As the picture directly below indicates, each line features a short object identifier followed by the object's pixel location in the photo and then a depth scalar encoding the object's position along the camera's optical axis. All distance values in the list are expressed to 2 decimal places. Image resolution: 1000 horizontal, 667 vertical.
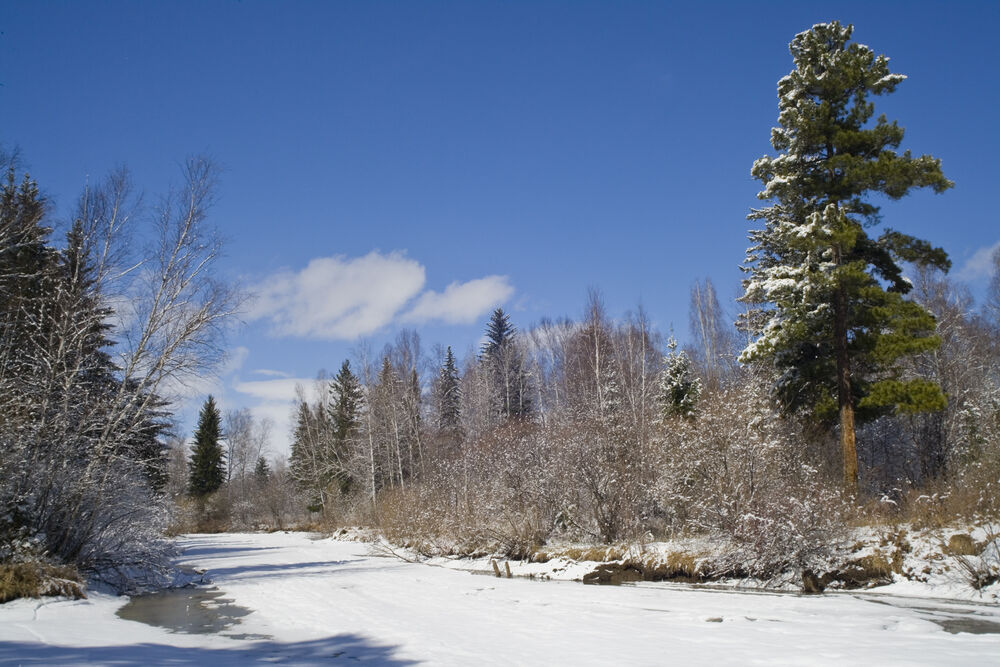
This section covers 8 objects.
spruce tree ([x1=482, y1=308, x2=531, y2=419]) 43.44
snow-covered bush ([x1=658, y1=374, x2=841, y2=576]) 14.66
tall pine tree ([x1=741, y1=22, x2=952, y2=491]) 16.36
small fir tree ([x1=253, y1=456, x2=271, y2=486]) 65.50
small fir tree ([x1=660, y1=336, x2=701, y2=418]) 24.47
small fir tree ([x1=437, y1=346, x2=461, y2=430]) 46.75
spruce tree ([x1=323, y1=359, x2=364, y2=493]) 45.56
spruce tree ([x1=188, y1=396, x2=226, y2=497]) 57.75
